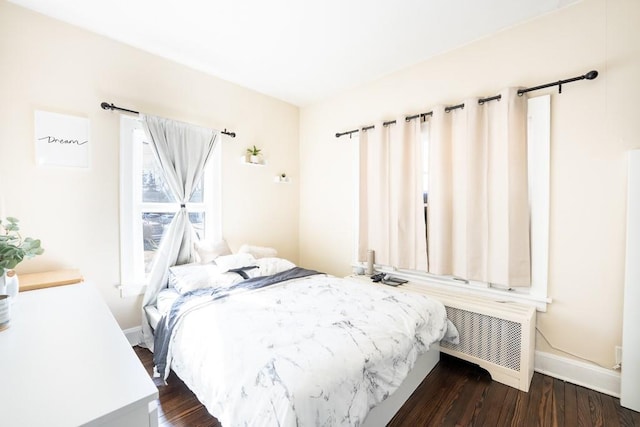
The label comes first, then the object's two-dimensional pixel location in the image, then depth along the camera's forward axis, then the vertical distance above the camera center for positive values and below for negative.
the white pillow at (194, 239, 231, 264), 2.76 -0.39
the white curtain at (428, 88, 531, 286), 2.16 +0.15
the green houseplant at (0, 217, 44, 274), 1.21 -0.18
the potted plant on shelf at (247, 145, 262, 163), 3.27 +0.68
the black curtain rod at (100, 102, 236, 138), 2.28 +0.88
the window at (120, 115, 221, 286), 2.45 +0.06
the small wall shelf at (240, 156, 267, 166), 3.25 +0.59
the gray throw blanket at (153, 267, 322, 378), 1.83 -0.66
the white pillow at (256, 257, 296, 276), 2.67 -0.54
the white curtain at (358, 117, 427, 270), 2.72 +0.16
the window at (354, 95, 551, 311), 2.11 +0.13
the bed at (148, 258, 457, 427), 1.14 -0.70
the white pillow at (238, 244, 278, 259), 2.94 -0.43
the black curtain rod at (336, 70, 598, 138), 1.90 +0.92
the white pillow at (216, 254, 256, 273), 2.51 -0.47
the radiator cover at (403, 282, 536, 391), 1.96 -0.94
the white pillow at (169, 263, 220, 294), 2.29 -0.55
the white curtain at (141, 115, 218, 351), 2.49 +0.35
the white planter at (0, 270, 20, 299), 1.27 -0.35
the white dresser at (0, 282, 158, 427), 0.70 -0.50
